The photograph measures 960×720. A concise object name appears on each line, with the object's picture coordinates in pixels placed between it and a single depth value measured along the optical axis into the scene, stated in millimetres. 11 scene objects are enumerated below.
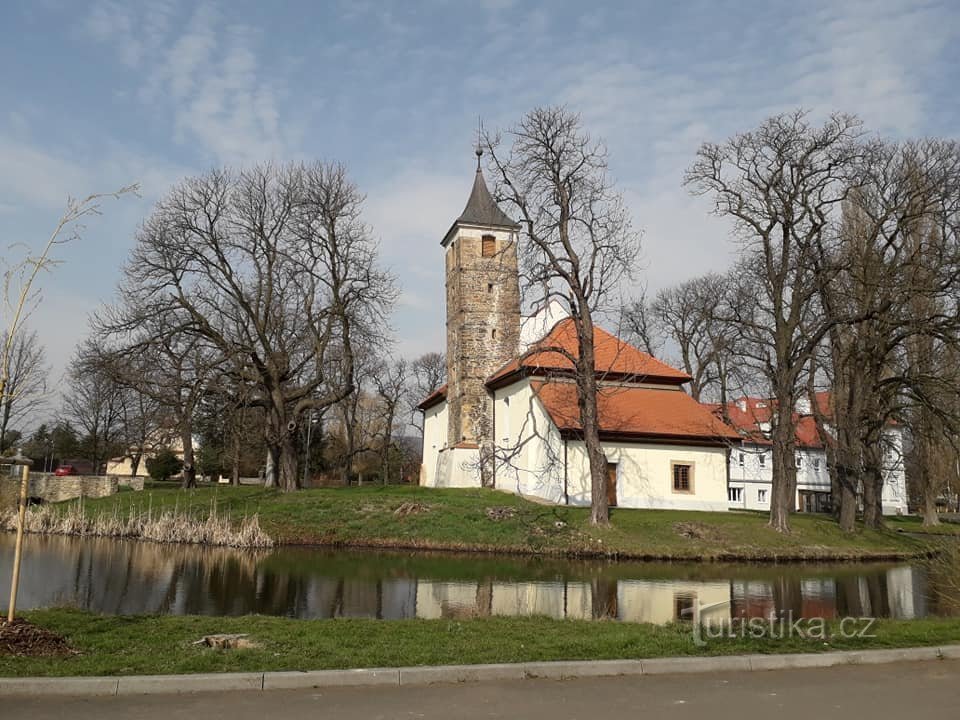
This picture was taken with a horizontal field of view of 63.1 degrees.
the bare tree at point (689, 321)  46125
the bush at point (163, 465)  55250
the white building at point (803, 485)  55375
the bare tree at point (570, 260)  25609
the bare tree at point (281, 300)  31391
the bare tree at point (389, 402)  58531
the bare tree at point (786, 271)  25969
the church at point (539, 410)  31078
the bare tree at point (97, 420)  53375
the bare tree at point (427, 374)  69750
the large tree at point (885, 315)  25875
